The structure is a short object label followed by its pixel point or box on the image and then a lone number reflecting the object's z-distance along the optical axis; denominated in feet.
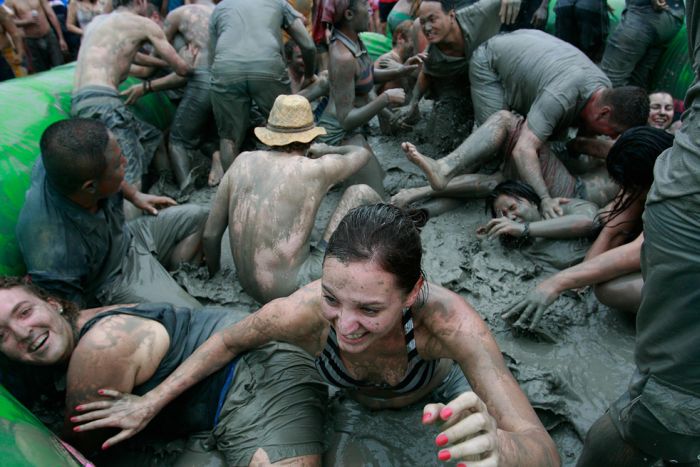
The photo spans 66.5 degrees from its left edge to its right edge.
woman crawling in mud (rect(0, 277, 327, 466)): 6.24
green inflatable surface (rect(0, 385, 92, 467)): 4.95
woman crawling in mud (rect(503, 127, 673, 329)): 8.14
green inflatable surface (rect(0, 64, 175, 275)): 9.22
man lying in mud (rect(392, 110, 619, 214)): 12.16
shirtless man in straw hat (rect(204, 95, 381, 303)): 9.29
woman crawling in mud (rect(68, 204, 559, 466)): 4.55
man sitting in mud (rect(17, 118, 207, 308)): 8.47
